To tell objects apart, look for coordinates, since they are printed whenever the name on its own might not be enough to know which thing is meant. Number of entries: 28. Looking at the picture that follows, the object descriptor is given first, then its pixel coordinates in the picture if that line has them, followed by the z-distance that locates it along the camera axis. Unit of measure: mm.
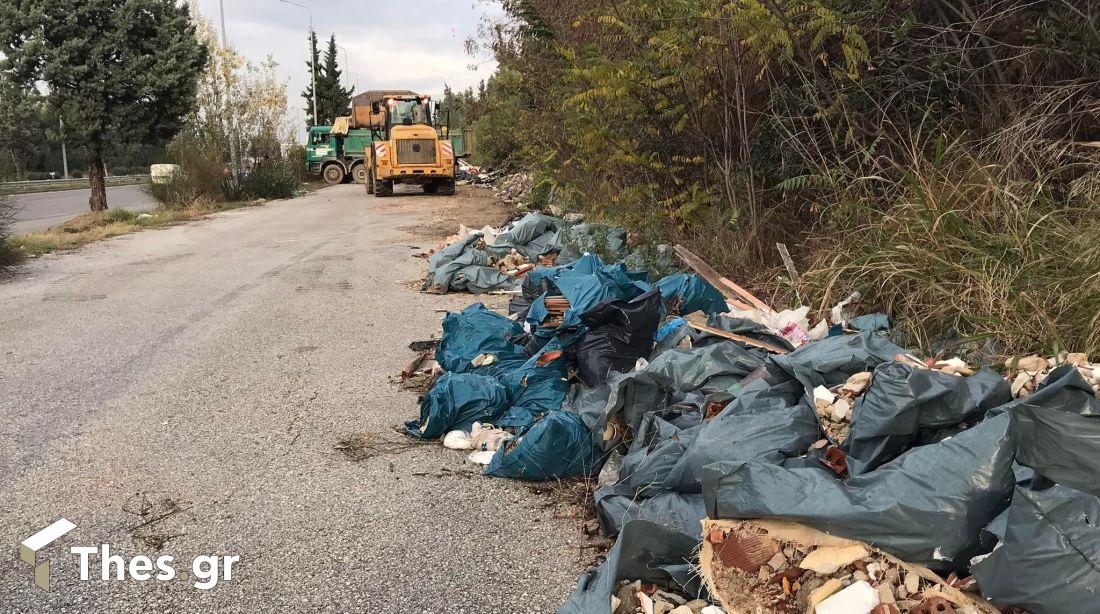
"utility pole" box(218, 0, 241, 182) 23328
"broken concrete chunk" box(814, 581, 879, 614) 2137
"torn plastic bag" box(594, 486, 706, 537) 2914
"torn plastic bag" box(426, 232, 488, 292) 8625
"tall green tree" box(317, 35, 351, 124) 64125
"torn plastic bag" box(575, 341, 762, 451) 3742
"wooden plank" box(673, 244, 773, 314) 5898
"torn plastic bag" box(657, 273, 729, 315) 5523
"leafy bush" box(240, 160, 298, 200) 23500
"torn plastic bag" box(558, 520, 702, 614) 2582
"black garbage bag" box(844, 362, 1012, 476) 2713
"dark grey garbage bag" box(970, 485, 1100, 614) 1972
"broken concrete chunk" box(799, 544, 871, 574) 2262
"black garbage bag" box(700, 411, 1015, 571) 2240
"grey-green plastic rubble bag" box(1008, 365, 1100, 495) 2273
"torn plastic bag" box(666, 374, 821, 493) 2979
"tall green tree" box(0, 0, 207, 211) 15539
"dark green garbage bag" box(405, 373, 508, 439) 4289
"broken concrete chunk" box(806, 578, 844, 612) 2209
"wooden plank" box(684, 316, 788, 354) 4283
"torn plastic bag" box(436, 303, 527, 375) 5039
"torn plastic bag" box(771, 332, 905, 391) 3309
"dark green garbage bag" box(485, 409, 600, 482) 3766
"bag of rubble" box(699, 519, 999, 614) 2146
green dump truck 33406
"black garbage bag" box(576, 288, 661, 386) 4492
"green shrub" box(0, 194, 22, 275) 9977
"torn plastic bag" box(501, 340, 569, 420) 4438
